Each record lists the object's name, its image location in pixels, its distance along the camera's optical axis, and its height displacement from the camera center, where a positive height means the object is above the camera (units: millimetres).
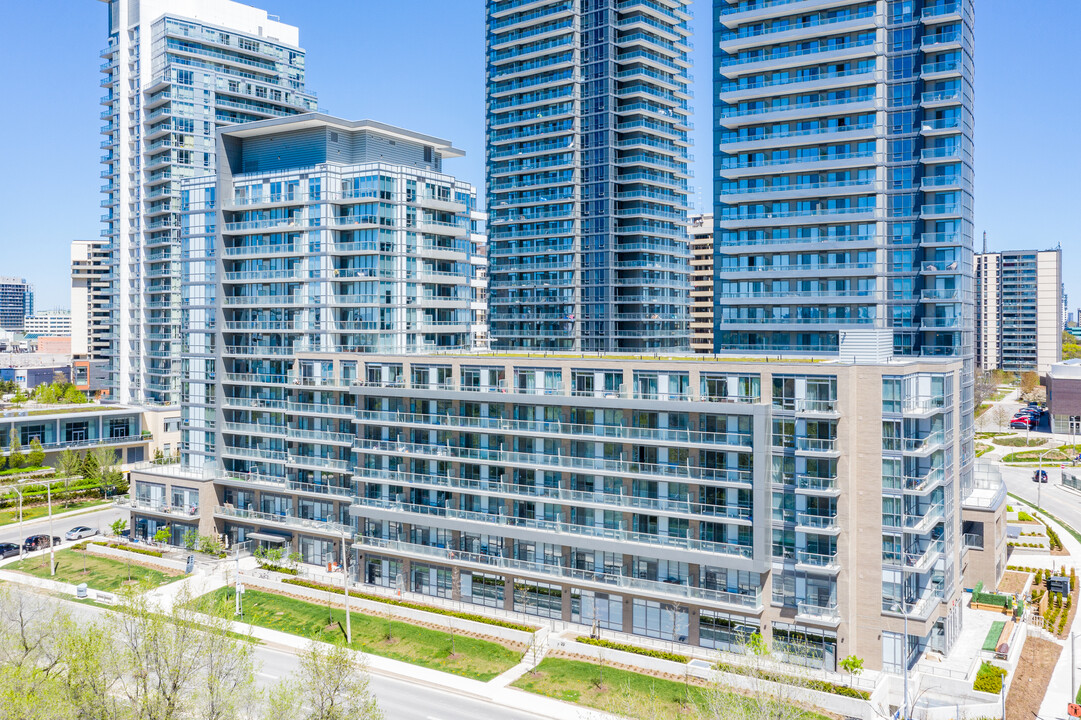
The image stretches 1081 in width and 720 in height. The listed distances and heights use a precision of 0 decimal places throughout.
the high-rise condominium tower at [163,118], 131250 +33638
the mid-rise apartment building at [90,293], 183750 +9780
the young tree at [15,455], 117562 -15980
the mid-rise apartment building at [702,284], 169125 +10489
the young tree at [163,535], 87938 -19976
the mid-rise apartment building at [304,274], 85812 +6447
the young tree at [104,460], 111938 -16082
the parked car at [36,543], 90438 -21559
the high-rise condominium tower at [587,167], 128125 +25469
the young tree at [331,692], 42875 -18151
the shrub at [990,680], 54844 -21812
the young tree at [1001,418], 166000 -15738
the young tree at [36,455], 119375 -16255
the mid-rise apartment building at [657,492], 58438 -11947
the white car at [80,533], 93938 -21341
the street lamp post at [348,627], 63969 -21849
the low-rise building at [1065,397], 159375 -11038
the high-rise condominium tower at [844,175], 86750 +16800
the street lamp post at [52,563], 81500 -21419
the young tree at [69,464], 112688 -16531
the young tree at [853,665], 55969 -21115
